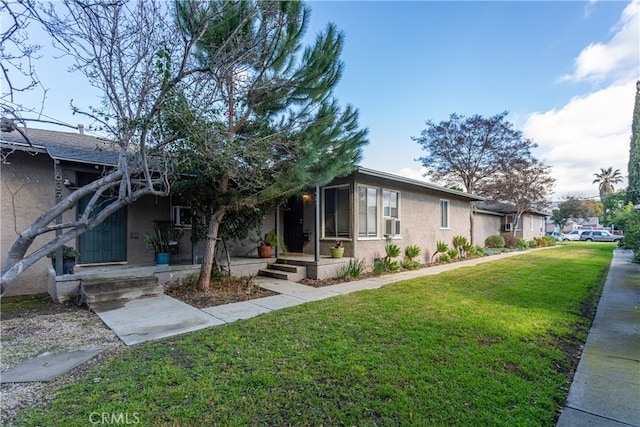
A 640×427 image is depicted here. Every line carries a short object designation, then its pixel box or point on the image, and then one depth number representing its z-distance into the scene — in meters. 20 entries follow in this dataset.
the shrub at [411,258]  11.14
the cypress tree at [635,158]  12.69
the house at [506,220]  20.16
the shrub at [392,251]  10.42
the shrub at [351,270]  9.09
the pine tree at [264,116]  4.70
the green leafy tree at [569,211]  44.62
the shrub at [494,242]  19.72
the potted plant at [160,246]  7.52
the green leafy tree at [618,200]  12.89
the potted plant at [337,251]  9.37
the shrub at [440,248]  13.30
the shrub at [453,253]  13.77
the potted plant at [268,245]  9.71
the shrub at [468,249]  15.11
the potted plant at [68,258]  6.23
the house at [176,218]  6.65
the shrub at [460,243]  14.91
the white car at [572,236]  34.32
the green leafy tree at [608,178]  48.16
